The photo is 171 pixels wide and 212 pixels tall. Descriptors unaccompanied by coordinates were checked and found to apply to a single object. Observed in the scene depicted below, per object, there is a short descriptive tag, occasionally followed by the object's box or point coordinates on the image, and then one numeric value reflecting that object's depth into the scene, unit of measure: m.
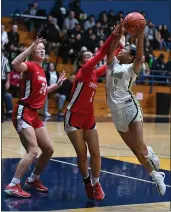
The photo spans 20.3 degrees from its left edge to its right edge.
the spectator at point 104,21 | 23.01
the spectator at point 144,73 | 21.31
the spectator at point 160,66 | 22.42
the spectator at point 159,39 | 24.69
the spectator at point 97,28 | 21.83
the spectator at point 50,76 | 16.92
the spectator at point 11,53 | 16.88
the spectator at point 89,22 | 22.64
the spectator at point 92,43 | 20.28
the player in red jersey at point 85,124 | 5.91
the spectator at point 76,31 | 20.84
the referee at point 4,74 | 13.10
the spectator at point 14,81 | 16.58
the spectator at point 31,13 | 21.30
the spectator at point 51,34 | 20.08
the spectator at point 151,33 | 24.25
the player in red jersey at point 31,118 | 6.06
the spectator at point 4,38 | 17.24
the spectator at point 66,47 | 20.12
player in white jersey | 5.79
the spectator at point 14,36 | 18.19
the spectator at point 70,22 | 21.75
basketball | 5.58
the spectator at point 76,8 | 22.77
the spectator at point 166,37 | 25.14
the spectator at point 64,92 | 18.16
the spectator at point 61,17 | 21.77
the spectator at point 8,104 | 15.75
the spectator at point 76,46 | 20.06
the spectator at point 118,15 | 23.87
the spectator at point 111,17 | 23.65
